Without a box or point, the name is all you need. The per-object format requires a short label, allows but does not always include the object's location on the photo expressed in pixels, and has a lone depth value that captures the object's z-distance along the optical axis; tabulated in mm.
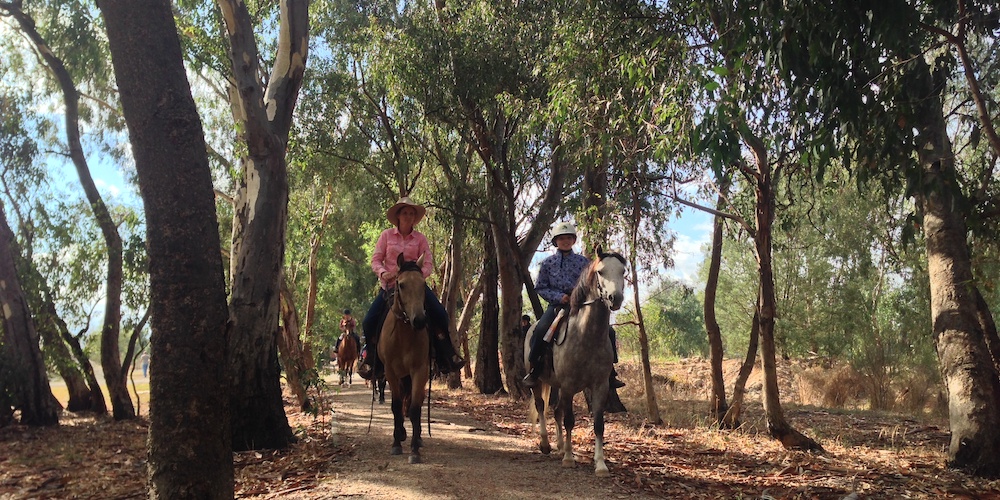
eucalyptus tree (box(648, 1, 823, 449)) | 5180
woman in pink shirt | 7996
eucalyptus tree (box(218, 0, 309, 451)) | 8469
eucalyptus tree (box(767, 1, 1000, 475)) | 5191
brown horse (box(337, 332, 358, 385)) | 20452
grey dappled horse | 6875
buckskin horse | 7375
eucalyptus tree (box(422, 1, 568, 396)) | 13820
